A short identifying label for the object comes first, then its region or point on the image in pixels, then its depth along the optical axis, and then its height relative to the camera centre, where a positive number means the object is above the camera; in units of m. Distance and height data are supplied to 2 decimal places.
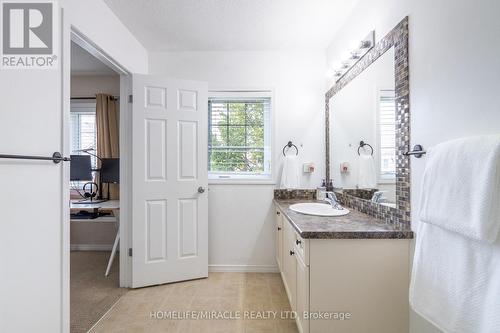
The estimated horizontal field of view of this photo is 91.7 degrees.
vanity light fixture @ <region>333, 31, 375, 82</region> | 1.77 +0.90
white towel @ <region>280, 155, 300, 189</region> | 2.62 -0.07
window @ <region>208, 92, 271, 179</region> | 2.83 +0.34
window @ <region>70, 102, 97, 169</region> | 3.41 +0.53
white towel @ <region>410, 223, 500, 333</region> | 0.79 -0.42
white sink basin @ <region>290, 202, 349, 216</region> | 1.88 -0.35
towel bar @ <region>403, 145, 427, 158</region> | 1.25 +0.08
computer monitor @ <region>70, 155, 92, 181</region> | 3.04 -0.02
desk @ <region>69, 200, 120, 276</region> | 2.65 -0.44
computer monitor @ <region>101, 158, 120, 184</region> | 3.09 -0.05
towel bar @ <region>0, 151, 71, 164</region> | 1.11 +0.04
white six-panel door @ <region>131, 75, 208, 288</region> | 2.36 -0.14
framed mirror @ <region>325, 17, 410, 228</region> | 1.43 +0.26
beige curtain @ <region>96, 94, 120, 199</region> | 3.26 +0.49
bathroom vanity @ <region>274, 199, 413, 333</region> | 1.35 -0.63
